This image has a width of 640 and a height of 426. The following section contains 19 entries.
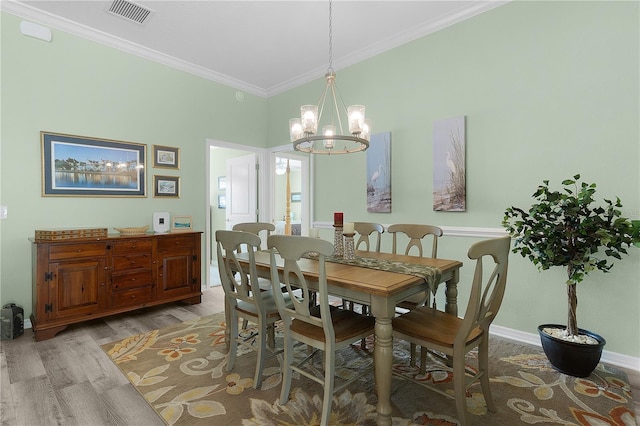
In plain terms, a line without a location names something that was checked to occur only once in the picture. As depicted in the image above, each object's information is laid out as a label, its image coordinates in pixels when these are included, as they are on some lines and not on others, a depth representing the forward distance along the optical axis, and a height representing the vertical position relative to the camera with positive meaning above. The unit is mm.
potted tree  2154 -257
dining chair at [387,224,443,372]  2338 -269
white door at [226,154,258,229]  5207 +335
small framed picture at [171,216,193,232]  4008 -172
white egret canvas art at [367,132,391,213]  3732 +425
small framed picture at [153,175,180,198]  4031 +303
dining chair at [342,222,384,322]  2970 -202
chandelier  2428 +648
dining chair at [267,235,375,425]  1672 -693
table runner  1943 -387
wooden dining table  1687 -466
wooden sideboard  2883 -680
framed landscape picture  3271 +479
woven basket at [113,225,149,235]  3504 -228
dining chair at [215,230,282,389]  2076 -613
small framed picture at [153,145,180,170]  4020 +683
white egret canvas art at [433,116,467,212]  3172 +445
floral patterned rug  1813 -1178
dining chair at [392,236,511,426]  1571 -683
